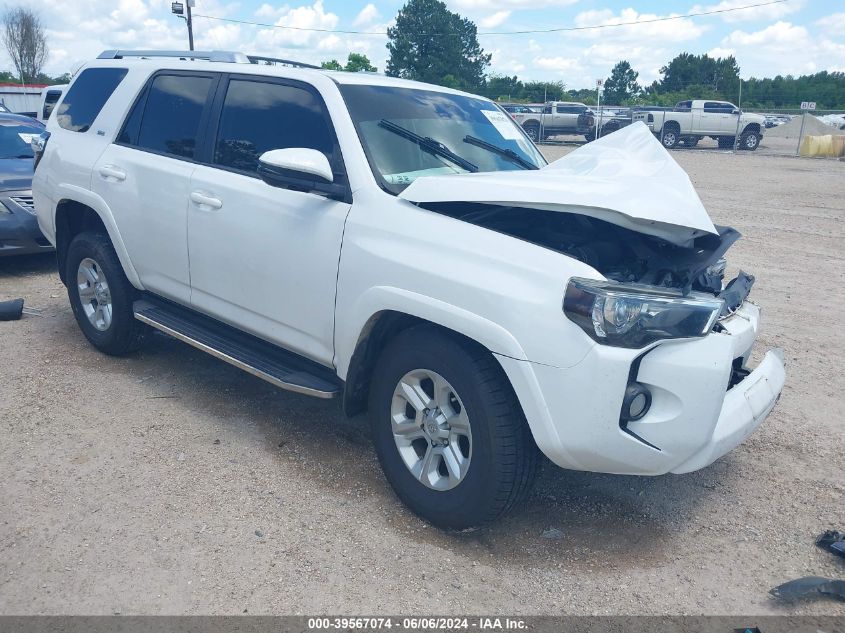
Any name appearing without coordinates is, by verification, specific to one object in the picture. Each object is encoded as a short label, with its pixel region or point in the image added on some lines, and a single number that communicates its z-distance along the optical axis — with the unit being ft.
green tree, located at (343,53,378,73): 199.64
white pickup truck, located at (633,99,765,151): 96.73
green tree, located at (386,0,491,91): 226.99
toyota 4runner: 9.23
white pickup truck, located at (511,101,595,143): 102.89
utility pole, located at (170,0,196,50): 98.31
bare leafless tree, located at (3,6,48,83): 256.11
